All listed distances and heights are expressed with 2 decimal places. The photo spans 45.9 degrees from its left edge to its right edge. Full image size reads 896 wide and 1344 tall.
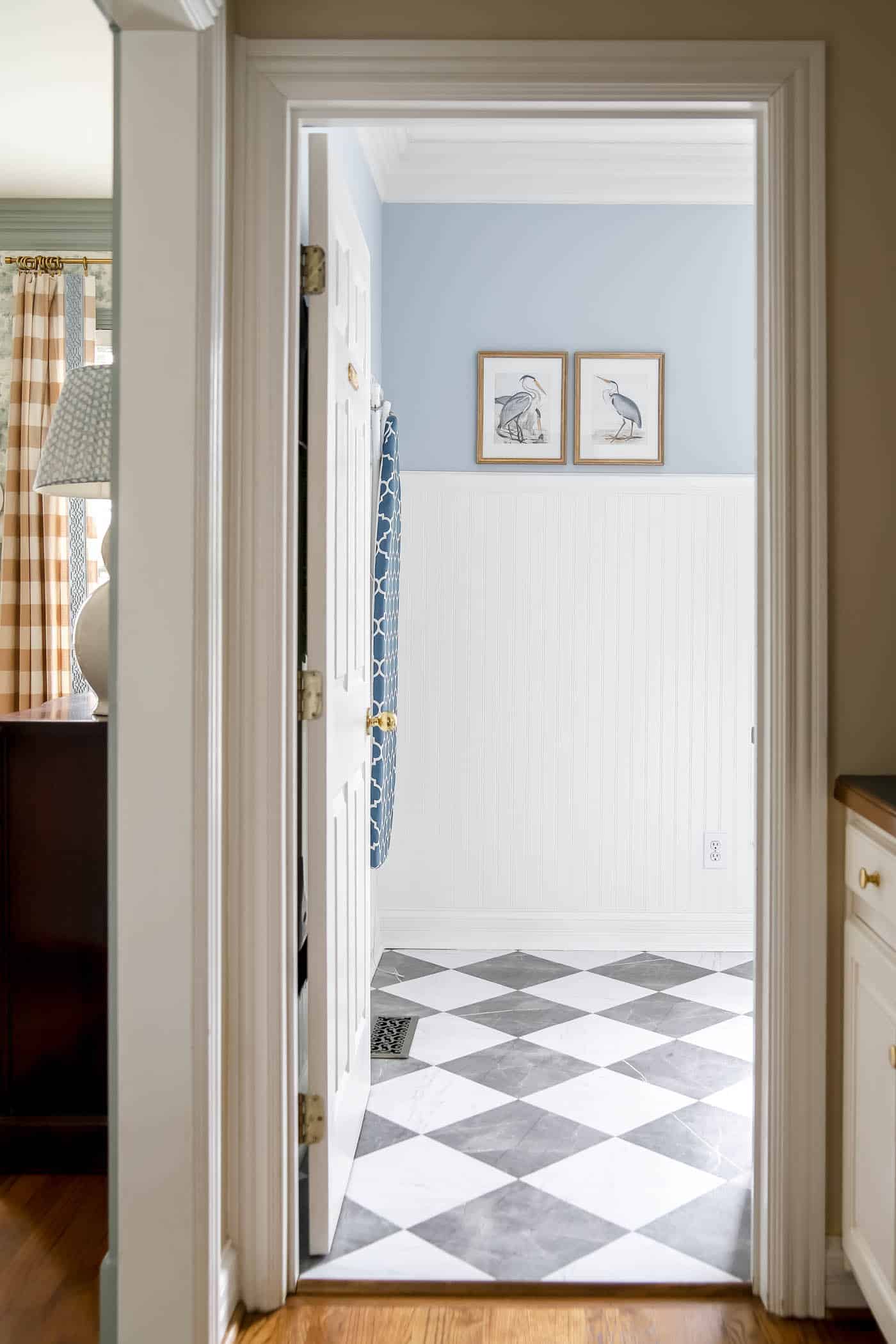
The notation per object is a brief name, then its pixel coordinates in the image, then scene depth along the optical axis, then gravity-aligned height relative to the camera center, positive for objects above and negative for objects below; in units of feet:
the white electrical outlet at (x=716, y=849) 12.32 -2.03
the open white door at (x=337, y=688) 6.37 -0.10
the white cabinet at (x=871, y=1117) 5.05 -2.25
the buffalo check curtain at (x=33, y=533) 12.98 +1.72
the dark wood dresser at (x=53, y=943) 7.32 -1.88
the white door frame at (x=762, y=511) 5.80 +0.81
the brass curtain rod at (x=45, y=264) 13.23 +5.13
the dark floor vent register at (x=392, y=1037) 9.45 -3.36
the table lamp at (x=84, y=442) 6.79 +1.50
